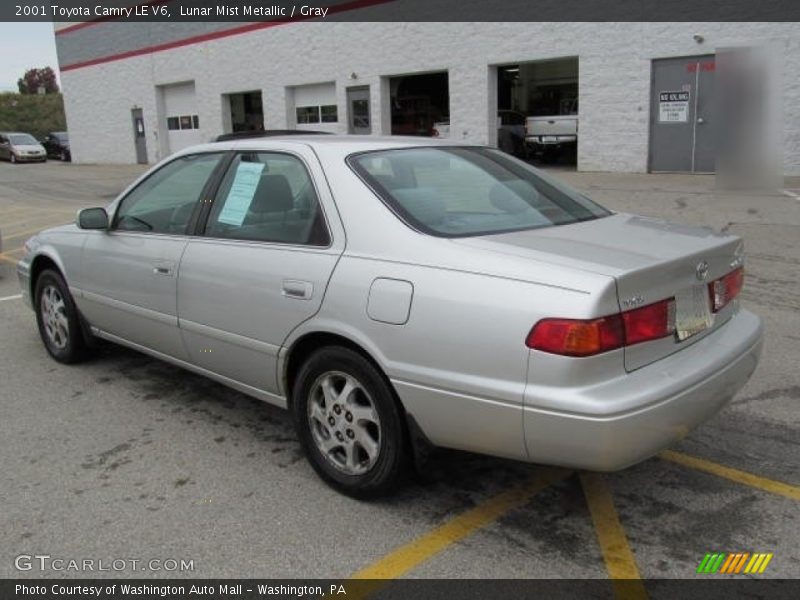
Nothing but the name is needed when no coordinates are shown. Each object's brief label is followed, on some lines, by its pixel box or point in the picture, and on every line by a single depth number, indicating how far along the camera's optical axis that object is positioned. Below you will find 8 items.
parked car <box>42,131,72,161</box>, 38.25
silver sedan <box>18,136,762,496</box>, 2.70
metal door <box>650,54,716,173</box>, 16.58
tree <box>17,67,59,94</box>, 91.19
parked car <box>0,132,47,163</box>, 34.12
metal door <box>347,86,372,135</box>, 23.41
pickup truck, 20.62
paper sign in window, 3.91
